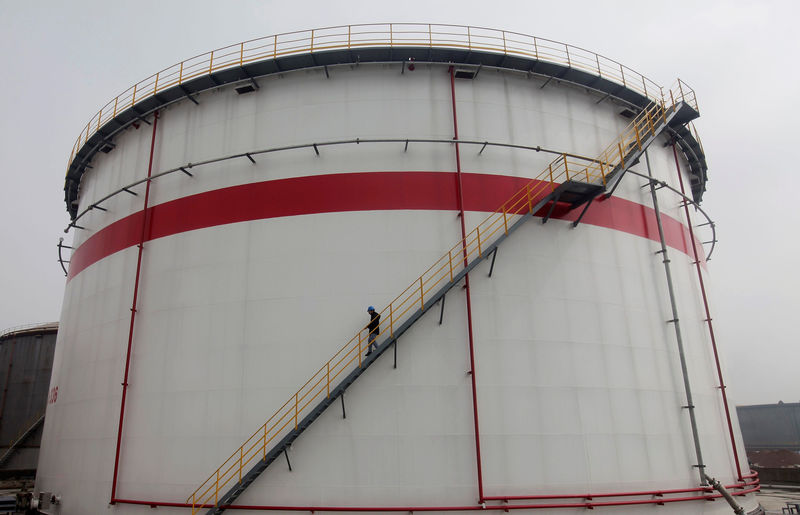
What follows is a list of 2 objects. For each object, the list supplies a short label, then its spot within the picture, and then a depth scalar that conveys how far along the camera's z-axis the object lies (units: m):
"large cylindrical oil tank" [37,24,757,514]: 11.45
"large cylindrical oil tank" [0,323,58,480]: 26.36
